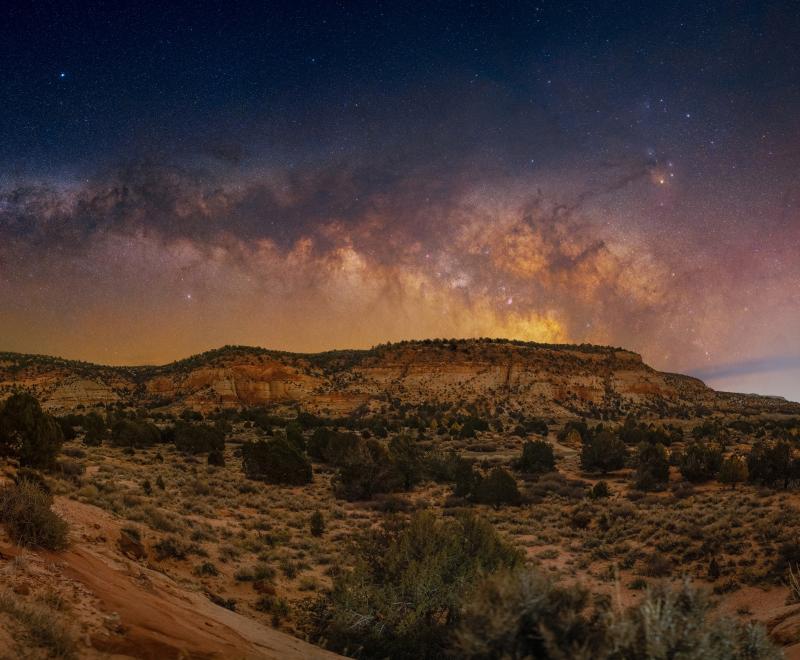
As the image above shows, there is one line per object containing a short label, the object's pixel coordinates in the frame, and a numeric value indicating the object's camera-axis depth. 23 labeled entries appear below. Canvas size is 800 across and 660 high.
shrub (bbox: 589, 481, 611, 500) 24.98
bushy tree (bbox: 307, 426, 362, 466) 32.62
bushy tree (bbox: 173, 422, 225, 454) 33.28
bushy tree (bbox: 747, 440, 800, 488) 22.67
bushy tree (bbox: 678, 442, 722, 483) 26.33
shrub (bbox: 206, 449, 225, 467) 29.85
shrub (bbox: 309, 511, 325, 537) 18.03
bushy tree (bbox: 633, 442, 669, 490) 25.77
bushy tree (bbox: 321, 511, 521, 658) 8.66
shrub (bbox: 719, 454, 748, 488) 24.58
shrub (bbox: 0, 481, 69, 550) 8.31
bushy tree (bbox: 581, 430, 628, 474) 32.28
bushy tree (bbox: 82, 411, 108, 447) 30.98
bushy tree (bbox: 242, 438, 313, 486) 27.34
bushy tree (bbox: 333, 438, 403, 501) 25.30
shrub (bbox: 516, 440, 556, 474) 32.81
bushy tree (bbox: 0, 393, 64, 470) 16.33
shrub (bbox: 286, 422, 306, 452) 37.05
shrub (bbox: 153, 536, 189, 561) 12.43
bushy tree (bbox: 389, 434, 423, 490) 28.45
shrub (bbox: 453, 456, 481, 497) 25.89
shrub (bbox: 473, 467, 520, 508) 24.45
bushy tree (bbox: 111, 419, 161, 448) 32.69
